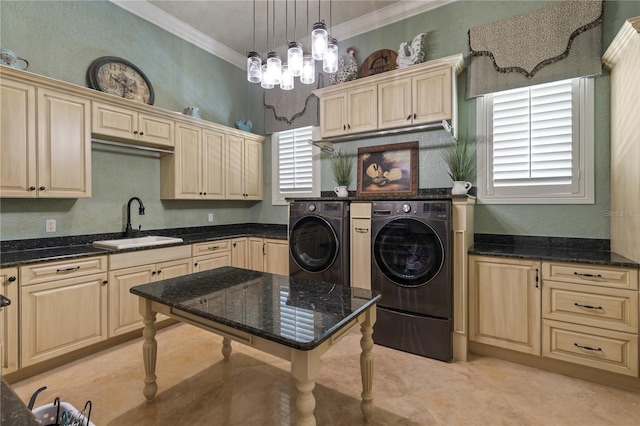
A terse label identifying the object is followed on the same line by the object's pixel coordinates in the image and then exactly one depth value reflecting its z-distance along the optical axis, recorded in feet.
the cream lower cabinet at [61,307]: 7.25
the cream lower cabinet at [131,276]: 8.78
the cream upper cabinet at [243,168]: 13.27
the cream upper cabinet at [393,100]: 9.29
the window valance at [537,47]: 8.21
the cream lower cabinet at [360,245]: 9.56
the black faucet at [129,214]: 10.51
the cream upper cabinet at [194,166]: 11.44
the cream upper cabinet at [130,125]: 9.16
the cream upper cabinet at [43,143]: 7.52
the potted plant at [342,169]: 11.85
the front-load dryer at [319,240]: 10.00
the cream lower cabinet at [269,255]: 12.05
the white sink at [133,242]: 9.09
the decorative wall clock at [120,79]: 9.88
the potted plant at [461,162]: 9.33
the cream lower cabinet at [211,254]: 10.99
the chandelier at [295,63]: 5.77
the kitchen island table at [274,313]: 4.10
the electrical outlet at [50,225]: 8.95
